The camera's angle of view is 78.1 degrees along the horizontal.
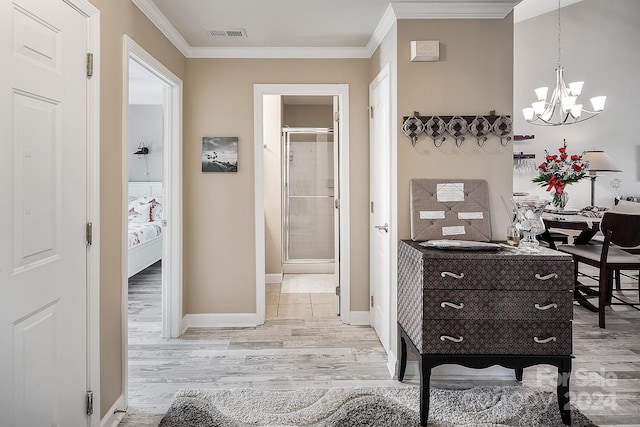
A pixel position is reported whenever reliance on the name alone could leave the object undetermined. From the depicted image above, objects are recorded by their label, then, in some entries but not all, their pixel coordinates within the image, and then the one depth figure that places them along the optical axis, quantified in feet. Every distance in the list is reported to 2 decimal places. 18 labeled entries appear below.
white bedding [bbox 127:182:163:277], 15.78
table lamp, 19.40
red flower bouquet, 12.70
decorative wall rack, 8.50
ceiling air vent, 9.91
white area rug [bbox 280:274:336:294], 15.69
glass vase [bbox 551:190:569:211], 16.15
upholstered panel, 8.36
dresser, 6.77
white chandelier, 15.65
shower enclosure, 17.98
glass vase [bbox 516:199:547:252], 7.58
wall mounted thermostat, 8.33
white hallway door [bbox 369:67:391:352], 9.43
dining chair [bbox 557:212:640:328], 11.82
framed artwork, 11.32
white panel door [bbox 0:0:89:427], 4.38
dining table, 13.79
